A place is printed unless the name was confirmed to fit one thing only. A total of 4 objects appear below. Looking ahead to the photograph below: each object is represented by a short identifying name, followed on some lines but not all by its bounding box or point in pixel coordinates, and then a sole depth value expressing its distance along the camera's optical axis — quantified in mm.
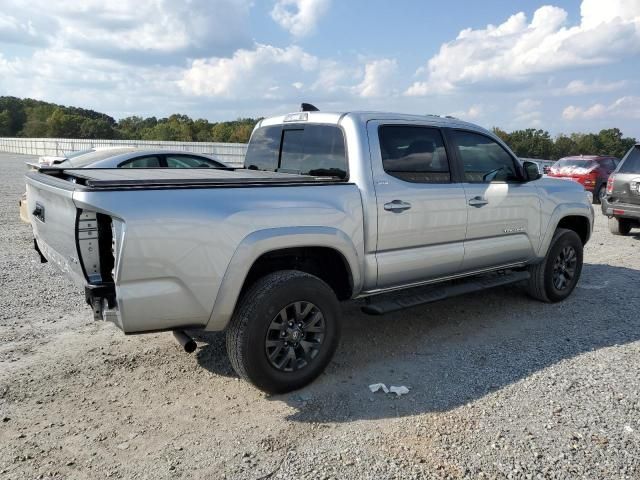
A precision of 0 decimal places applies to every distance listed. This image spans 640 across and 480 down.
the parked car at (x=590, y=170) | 15805
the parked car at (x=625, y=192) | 9230
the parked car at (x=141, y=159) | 7816
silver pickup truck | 2990
